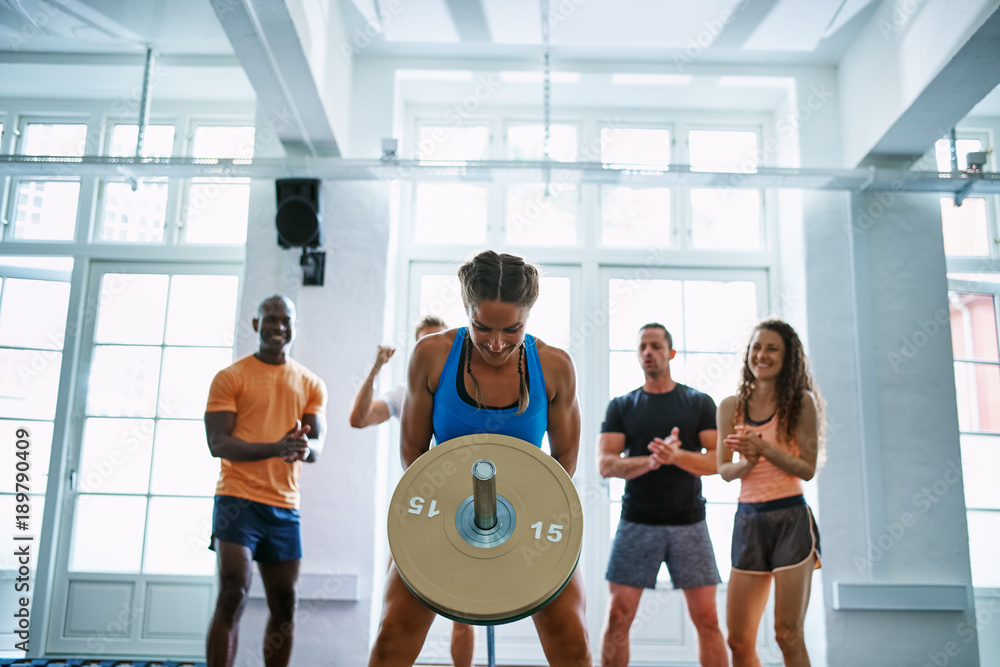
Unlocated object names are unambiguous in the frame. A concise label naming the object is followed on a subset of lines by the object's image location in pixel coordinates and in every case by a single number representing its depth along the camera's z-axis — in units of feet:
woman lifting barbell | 5.79
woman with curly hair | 9.08
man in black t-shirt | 9.98
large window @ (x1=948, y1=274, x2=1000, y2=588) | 14.01
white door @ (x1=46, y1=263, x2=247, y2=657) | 13.41
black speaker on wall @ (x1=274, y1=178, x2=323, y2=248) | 12.91
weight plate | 5.14
